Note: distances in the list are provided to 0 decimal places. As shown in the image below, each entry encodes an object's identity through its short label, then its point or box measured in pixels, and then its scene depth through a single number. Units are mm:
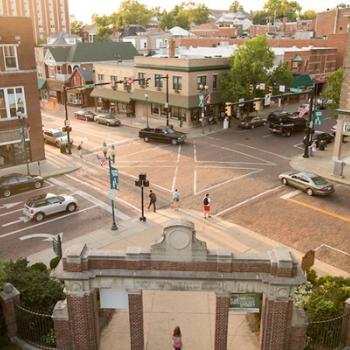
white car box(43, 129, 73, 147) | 42281
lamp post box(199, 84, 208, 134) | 46334
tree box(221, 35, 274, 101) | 48156
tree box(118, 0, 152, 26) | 170612
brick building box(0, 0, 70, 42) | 158500
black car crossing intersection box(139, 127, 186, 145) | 42625
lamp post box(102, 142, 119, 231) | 23411
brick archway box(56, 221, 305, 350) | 12039
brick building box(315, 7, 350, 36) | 92806
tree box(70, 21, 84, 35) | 181375
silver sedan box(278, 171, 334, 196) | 28344
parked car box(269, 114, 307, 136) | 45500
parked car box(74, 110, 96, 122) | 54875
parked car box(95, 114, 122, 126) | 51625
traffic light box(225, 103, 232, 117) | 30319
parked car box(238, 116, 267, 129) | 49059
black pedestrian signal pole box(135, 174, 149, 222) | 24109
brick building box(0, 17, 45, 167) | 33094
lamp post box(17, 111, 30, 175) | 33569
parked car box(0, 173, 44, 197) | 29359
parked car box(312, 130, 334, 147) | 42125
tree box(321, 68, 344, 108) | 44188
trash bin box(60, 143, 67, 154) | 40312
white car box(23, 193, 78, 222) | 25016
